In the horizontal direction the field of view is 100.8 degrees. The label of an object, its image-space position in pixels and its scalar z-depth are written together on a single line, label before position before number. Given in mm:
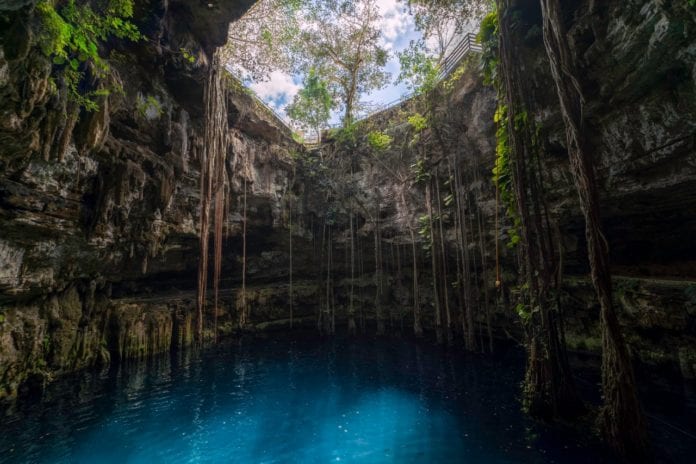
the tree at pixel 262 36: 11094
